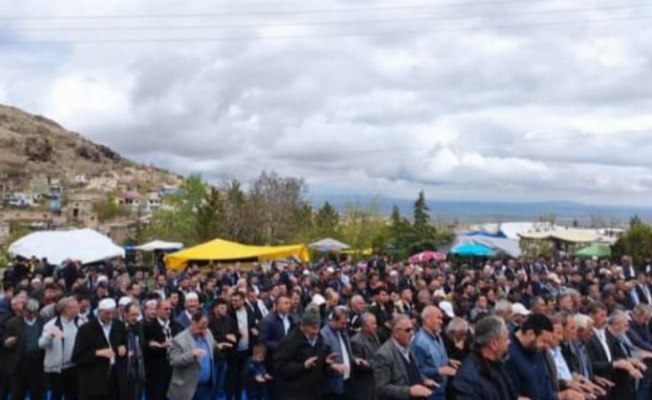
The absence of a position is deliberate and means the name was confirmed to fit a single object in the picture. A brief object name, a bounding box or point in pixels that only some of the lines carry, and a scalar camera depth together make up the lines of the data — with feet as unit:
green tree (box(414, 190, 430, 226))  171.12
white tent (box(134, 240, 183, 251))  113.39
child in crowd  32.94
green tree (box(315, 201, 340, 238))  183.90
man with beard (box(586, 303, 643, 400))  27.99
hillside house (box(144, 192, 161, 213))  441.19
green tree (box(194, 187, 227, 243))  185.57
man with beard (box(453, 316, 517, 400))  15.84
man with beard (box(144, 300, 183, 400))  33.06
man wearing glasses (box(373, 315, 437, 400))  22.84
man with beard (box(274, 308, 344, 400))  26.58
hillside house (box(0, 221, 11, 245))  270.77
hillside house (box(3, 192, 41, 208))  443.32
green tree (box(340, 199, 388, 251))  179.83
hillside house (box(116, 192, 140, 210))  444.96
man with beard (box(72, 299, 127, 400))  29.04
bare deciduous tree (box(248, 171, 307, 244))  187.01
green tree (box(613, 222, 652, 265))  128.98
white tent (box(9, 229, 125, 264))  82.02
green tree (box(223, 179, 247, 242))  183.51
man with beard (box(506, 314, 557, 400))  18.40
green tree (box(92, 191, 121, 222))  404.57
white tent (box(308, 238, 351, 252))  113.70
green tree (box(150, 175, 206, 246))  210.59
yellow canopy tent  90.99
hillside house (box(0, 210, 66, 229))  379.35
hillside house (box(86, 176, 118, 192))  502.38
